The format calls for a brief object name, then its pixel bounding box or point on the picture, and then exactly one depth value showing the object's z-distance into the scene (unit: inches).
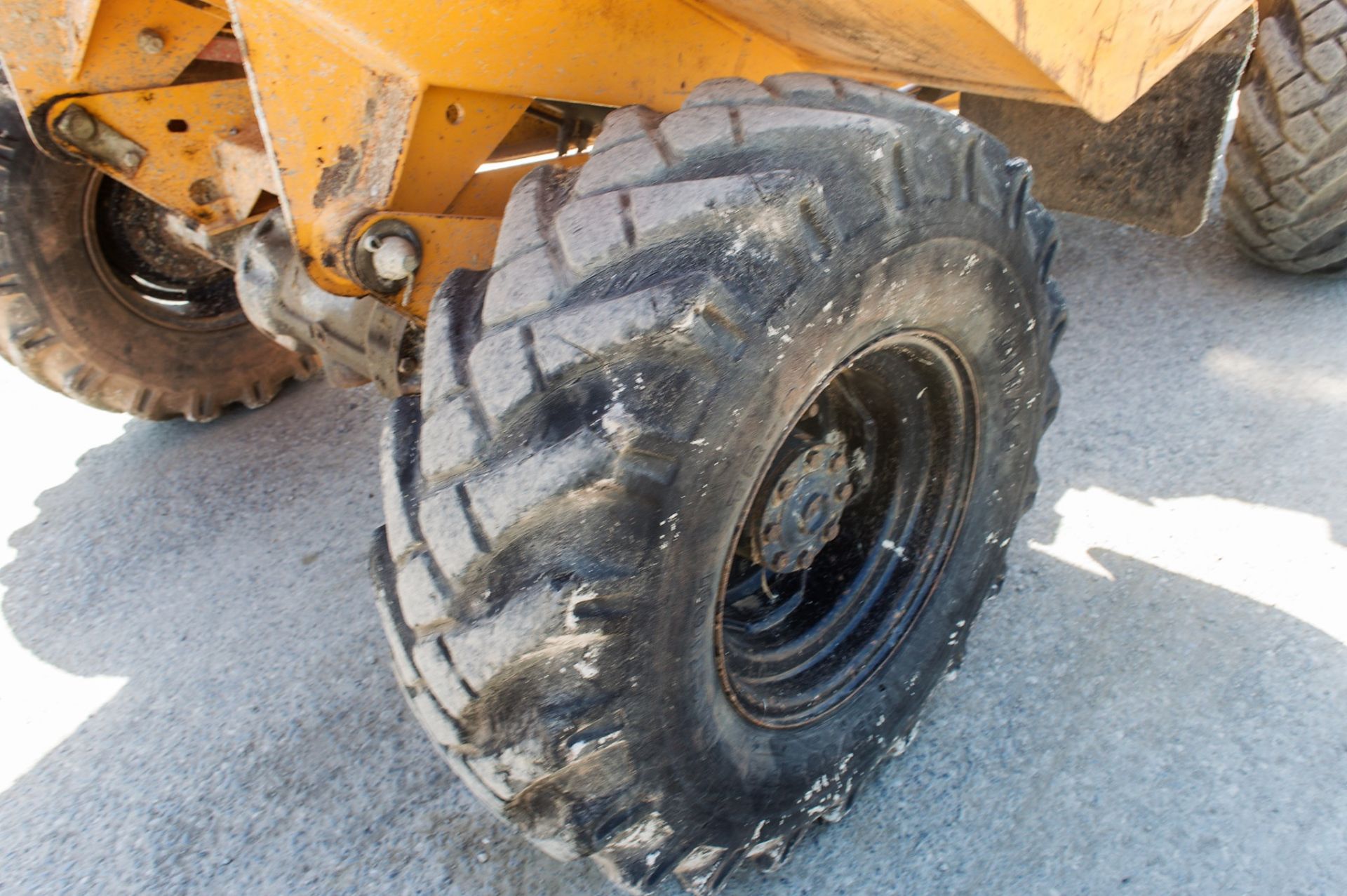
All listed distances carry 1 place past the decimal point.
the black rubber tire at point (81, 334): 103.3
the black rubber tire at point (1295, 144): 106.5
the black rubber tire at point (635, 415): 47.0
